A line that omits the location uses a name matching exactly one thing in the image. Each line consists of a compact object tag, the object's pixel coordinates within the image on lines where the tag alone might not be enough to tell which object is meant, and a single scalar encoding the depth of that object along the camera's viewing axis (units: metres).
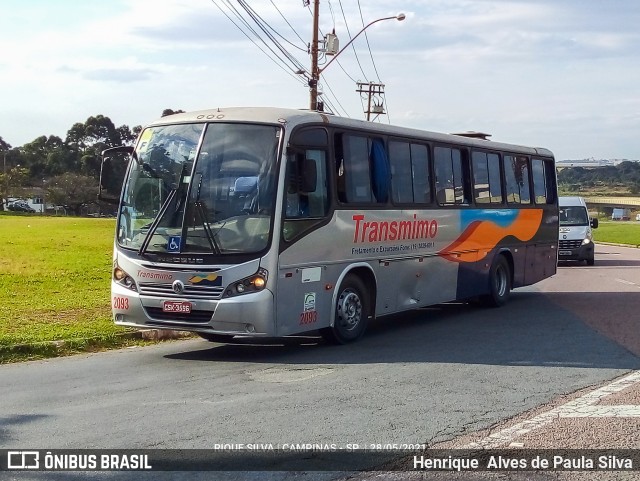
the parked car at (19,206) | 108.10
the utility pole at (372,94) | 48.92
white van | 29.39
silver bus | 10.75
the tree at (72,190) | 95.88
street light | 26.38
